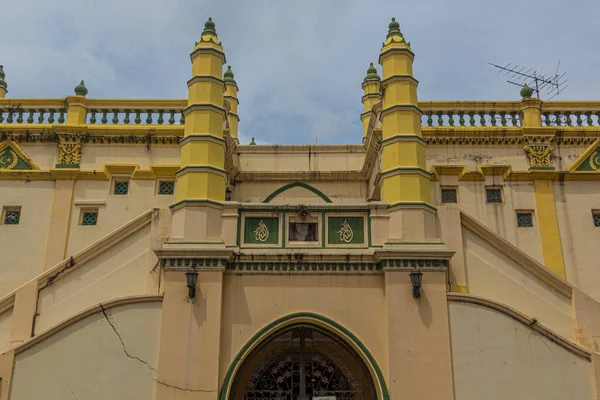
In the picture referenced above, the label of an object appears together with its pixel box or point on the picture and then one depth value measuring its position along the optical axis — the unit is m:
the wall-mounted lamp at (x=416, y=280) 11.55
